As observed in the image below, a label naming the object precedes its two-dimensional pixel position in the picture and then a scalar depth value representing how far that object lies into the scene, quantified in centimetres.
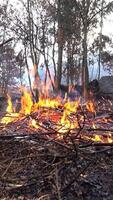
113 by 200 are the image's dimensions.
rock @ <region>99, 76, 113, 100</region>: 907
